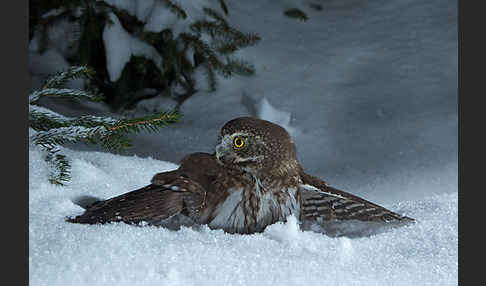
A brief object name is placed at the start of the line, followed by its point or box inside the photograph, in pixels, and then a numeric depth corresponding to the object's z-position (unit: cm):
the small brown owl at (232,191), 165
